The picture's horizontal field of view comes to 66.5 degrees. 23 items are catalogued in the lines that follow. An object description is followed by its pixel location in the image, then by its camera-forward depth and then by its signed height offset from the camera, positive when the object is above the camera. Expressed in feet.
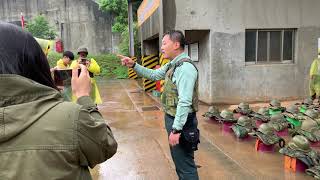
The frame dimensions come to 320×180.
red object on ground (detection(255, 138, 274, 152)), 12.96 -3.87
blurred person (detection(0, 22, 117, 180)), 2.93 -0.59
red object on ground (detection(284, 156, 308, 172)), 10.69 -4.04
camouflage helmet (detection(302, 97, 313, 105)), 17.80 -2.04
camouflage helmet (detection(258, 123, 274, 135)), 12.80 -2.89
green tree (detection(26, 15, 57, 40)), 61.60 +12.27
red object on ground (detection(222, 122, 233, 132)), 15.95 -3.39
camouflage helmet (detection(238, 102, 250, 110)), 17.69 -2.32
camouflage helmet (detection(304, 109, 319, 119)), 14.44 -2.37
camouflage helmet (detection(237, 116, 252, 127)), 14.44 -2.80
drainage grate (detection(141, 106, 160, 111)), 22.69 -3.10
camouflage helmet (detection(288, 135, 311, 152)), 10.79 -3.10
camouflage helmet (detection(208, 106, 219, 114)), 17.63 -2.58
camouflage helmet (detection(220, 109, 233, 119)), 15.98 -2.63
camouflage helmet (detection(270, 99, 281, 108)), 17.81 -2.18
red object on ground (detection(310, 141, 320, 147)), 12.93 -3.72
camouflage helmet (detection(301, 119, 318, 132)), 13.08 -2.75
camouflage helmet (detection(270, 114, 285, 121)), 15.16 -2.69
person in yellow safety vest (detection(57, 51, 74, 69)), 12.17 +0.80
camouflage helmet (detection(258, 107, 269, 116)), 16.81 -2.61
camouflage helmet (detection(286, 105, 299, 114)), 16.05 -2.39
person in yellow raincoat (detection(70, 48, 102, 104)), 12.23 +0.45
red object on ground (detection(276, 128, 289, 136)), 14.93 -3.59
